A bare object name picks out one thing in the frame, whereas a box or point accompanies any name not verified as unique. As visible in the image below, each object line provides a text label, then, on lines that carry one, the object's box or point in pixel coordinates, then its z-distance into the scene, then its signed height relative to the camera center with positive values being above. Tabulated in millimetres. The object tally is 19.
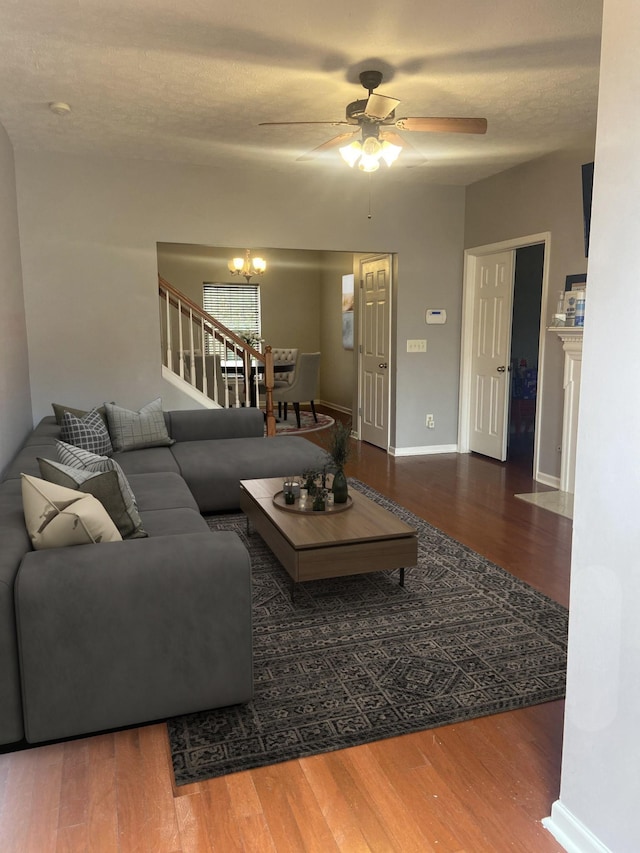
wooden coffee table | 2904 -1004
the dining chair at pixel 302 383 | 8547 -640
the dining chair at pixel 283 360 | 8977 -350
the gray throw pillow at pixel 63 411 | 4520 -566
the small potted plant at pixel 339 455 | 3330 -646
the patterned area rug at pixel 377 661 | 2051 -1334
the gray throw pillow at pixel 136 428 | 4676 -698
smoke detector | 3918 +1504
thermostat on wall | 6480 +232
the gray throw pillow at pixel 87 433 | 4273 -672
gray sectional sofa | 1899 -953
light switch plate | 6480 -88
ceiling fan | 3389 +1205
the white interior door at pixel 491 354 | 6008 -170
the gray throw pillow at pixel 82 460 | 2693 -585
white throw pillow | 2088 -623
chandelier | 9469 +1138
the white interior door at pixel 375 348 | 6719 -117
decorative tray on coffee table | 3350 -951
